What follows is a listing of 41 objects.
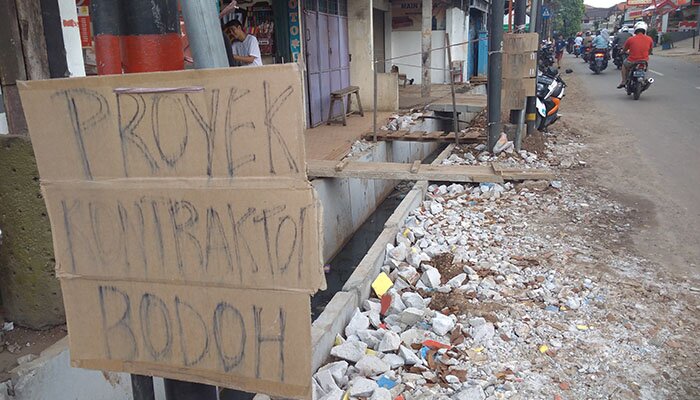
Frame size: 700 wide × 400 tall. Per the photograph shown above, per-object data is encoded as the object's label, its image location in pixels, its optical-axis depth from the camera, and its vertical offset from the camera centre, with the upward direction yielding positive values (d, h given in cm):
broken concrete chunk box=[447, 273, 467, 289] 421 -160
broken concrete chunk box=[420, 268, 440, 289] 429 -160
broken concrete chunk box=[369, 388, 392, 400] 293 -167
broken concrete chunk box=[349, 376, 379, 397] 301 -167
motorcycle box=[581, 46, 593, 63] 2258 +20
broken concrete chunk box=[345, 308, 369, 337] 375 -168
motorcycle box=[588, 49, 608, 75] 2070 -11
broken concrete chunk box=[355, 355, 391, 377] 321 -167
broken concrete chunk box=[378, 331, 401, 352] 339 -163
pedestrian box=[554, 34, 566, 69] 2798 +47
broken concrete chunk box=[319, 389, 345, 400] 293 -166
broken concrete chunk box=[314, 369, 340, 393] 306 -167
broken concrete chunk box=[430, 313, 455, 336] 355 -161
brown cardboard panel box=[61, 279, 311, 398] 153 -71
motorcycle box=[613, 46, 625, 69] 1857 +1
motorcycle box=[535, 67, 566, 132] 915 -64
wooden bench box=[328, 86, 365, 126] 1080 -66
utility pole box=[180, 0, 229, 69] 159 +11
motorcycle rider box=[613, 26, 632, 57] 1903 +54
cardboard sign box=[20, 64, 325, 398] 142 -38
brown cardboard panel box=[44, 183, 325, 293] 145 -42
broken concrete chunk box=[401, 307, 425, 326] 376 -163
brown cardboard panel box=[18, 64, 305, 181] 139 -13
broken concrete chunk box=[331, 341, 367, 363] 341 -168
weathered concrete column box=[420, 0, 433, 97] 1461 +66
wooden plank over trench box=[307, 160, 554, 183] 637 -122
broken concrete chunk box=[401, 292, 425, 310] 400 -165
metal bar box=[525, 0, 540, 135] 843 -80
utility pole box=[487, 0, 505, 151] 756 -12
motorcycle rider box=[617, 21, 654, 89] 1272 +18
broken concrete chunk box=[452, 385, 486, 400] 286 -165
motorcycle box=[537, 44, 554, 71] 1455 +3
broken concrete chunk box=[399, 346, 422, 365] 326 -165
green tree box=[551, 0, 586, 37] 5025 +365
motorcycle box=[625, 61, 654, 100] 1297 -54
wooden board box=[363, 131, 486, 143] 863 -110
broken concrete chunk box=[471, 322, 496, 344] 345 -162
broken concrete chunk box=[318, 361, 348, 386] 317 -168
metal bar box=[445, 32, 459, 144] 824 -90
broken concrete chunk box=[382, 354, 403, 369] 326 -167
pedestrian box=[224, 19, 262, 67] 634 +31
